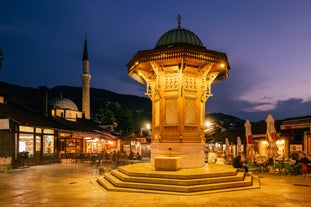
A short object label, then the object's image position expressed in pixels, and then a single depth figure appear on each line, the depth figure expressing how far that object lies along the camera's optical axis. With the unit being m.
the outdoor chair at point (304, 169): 13.64
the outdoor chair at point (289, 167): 13.91
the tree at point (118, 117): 54.52
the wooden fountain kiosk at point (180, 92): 12.01
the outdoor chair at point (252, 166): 15.77
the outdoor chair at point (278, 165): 14.43
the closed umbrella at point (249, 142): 17.45
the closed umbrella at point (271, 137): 15.49
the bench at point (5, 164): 16.64
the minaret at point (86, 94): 52.67
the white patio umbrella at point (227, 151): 21.69
